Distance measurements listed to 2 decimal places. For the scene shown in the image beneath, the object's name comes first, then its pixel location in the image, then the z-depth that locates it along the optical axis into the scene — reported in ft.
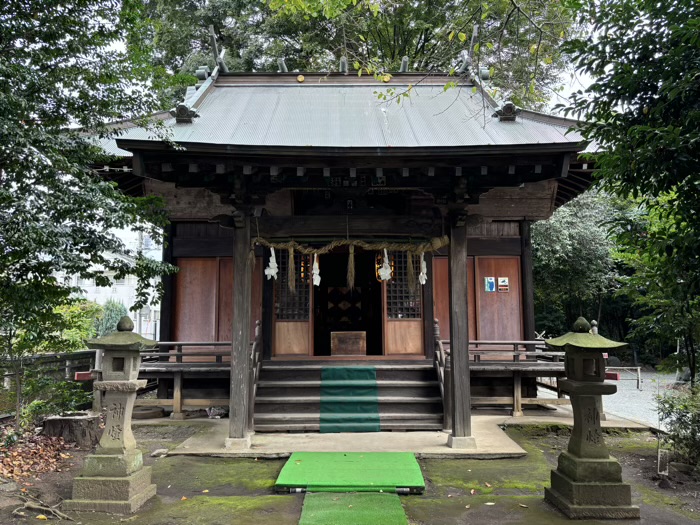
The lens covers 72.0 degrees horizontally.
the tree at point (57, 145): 16.28
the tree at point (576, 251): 59.82
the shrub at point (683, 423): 19.63
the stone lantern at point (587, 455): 15.28
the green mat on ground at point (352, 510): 14.67
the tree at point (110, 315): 96.63
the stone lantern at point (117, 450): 15.93
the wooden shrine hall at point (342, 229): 21.71
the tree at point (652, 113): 11.87
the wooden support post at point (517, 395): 29.56
